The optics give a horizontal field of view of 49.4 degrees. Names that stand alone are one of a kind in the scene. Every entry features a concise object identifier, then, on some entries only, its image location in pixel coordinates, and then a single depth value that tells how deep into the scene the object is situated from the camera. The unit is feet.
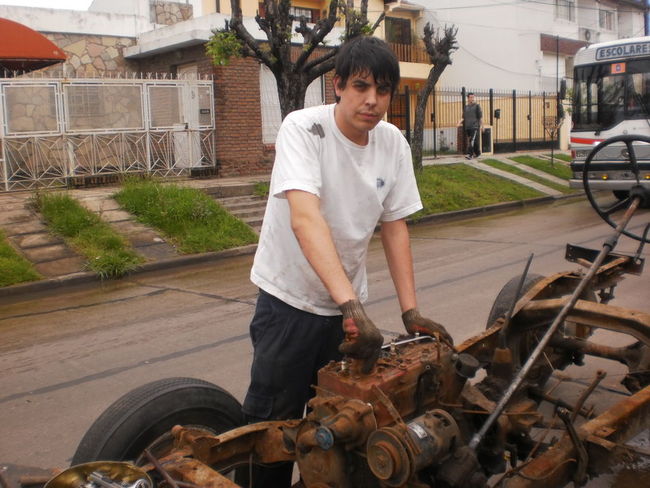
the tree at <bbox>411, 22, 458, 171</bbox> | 55.77
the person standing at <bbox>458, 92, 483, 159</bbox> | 70.59
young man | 8.32
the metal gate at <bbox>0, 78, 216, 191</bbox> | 43.88
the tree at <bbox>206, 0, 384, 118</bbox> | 39.99
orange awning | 42.04
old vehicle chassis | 7.25
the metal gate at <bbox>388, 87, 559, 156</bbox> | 81.87
